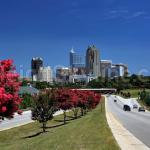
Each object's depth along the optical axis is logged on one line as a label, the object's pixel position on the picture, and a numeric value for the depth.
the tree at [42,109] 24.47
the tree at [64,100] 32.85
